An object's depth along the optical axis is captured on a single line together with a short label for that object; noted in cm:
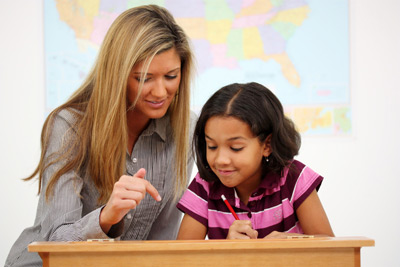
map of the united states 280
